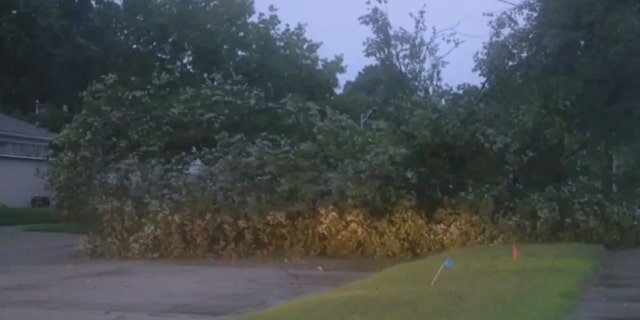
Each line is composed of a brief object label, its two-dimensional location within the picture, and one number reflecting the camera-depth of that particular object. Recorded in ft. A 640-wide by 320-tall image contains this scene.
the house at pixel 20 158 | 155.02
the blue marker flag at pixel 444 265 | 58.61
